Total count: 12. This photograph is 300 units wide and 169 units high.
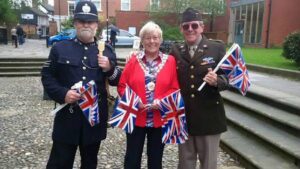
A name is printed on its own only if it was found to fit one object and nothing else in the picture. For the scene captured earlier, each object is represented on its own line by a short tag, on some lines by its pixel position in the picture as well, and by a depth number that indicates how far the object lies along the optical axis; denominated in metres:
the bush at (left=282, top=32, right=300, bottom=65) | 8.10
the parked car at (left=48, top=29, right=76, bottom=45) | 16.33
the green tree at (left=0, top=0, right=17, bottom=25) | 22.45
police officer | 2.18
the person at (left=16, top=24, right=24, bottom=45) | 21.03
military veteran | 2.31
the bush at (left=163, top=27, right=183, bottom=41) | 15.78
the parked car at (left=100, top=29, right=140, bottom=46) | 18.40
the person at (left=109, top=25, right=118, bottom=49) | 13.59
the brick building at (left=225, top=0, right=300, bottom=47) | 17.22
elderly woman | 2.25
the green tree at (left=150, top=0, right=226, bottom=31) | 21.04
